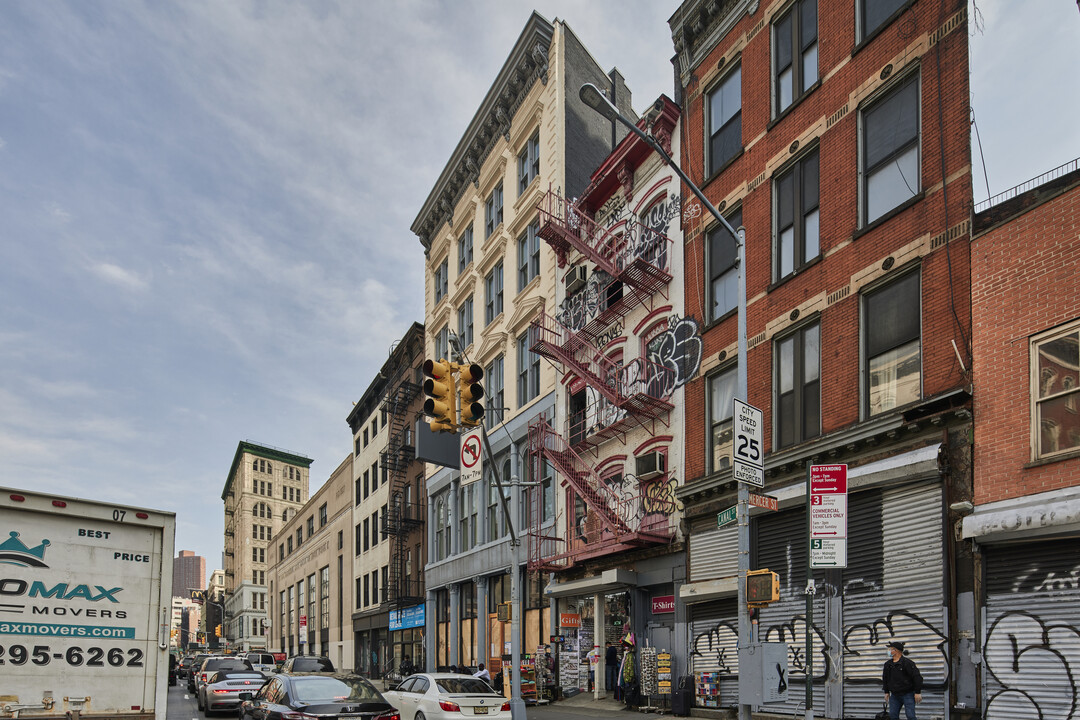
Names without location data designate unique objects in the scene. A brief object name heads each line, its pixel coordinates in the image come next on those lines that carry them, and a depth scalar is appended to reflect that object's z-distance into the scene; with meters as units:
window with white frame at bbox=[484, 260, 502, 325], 38.47
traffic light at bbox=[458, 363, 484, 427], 14.59
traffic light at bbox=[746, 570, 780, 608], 11.13
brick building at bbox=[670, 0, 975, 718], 15.23
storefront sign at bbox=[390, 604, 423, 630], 43.59
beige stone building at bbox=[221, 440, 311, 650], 122.38
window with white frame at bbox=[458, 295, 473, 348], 42.16
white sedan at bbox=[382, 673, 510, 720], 16.70
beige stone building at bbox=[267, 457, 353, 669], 61.77
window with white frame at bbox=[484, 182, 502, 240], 39.00
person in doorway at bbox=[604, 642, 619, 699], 24.83
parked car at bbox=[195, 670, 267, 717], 24.48
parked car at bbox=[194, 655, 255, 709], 27.89
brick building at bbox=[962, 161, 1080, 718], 12.77
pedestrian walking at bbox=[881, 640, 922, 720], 13.97
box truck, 9.73
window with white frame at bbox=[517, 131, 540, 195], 35.25
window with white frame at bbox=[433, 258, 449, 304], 46.40
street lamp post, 11.62
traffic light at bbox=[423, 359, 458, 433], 13.73
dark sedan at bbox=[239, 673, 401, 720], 13.52
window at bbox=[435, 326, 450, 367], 44.53
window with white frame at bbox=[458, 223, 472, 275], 42.92
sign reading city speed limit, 12.08
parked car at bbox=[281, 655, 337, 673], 27.78
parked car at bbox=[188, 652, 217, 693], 38.84
